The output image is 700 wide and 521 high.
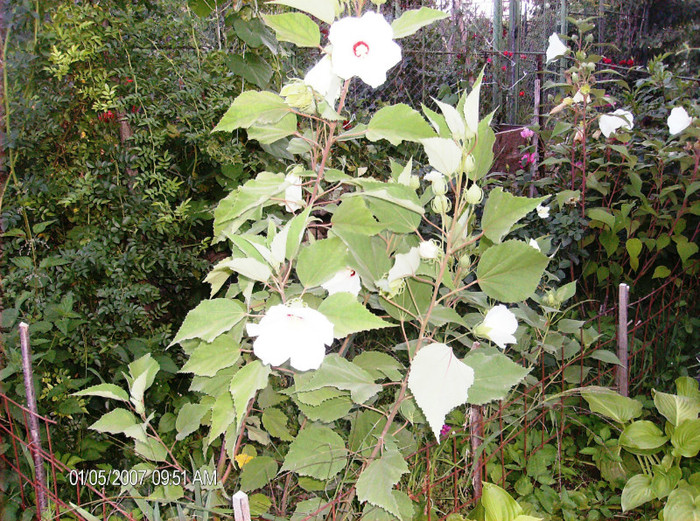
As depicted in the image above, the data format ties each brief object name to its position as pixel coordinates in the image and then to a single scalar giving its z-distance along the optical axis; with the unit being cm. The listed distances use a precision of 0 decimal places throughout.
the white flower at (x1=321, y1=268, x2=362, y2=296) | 98
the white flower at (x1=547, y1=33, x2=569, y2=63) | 227
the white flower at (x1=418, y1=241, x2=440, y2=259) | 92
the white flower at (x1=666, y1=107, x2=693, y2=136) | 218
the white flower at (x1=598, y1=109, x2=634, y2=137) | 224
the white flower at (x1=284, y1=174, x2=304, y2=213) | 98
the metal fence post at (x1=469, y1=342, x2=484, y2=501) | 138
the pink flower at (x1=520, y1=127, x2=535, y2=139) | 287
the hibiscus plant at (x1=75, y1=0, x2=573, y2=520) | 82
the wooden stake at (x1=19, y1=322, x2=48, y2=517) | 130
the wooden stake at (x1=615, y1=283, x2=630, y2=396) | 168
